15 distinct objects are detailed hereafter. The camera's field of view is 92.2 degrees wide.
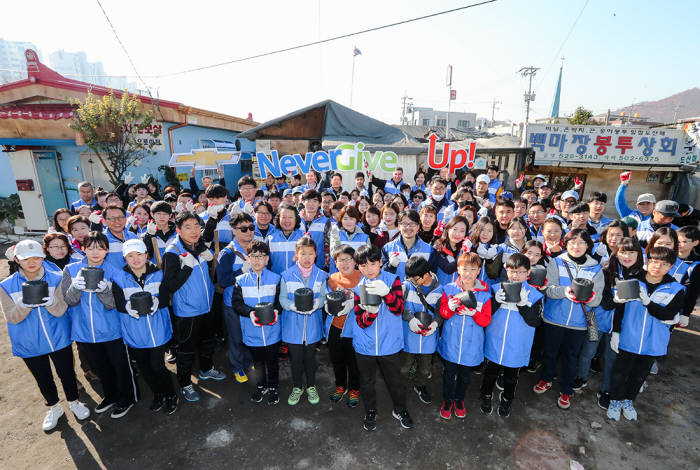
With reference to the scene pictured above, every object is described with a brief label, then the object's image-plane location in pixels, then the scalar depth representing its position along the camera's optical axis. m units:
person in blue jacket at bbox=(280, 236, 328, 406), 3.46
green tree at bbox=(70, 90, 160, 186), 9.14
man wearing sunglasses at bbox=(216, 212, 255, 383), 3.87
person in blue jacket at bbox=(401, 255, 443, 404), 3.23
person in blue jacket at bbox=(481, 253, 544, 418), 3.20
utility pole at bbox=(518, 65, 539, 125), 40.22
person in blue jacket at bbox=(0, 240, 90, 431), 3.11
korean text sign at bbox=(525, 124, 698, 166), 13.37
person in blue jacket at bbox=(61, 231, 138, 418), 3.26
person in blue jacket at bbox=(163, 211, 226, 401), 3.50
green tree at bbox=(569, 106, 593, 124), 27.12
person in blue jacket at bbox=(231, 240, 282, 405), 3.44
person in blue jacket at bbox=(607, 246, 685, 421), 3.20
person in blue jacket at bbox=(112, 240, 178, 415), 3.24
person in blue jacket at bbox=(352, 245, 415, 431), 3.11
